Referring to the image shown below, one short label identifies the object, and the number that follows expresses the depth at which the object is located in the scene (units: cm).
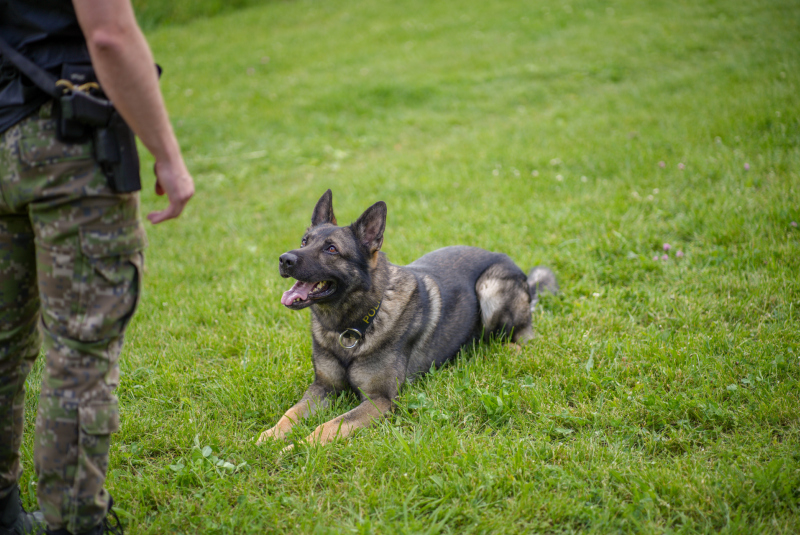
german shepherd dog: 344
